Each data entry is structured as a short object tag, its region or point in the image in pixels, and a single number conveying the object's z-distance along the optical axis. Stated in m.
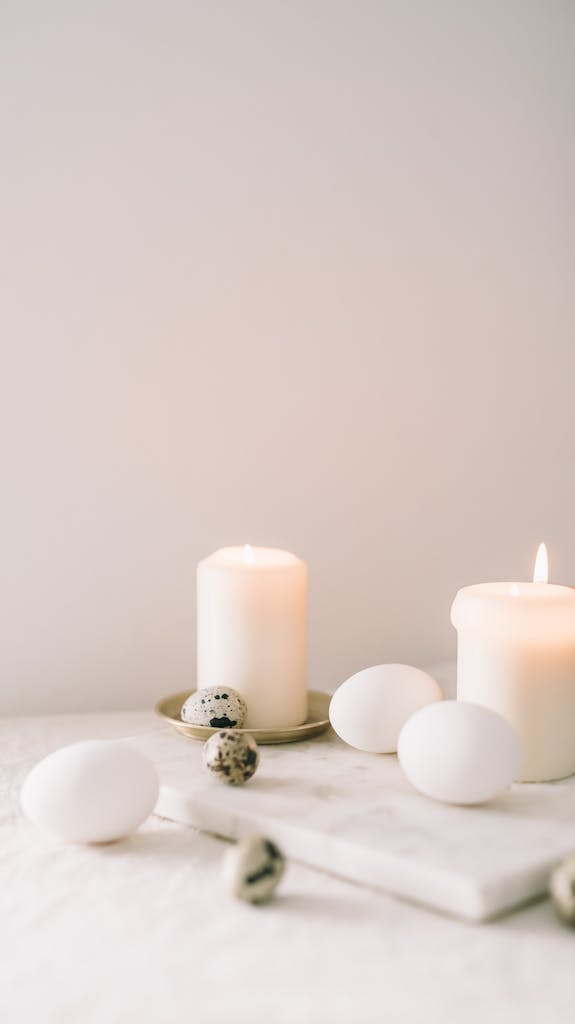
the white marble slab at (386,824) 0.52
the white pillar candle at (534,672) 0.69
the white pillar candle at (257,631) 0.80
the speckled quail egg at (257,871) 0.52
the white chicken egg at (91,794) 0.59
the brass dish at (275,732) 0.78
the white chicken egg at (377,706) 0.72
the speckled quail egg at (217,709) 0.77
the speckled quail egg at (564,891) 0.50
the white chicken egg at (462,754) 0.60
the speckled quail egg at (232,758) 0.66
